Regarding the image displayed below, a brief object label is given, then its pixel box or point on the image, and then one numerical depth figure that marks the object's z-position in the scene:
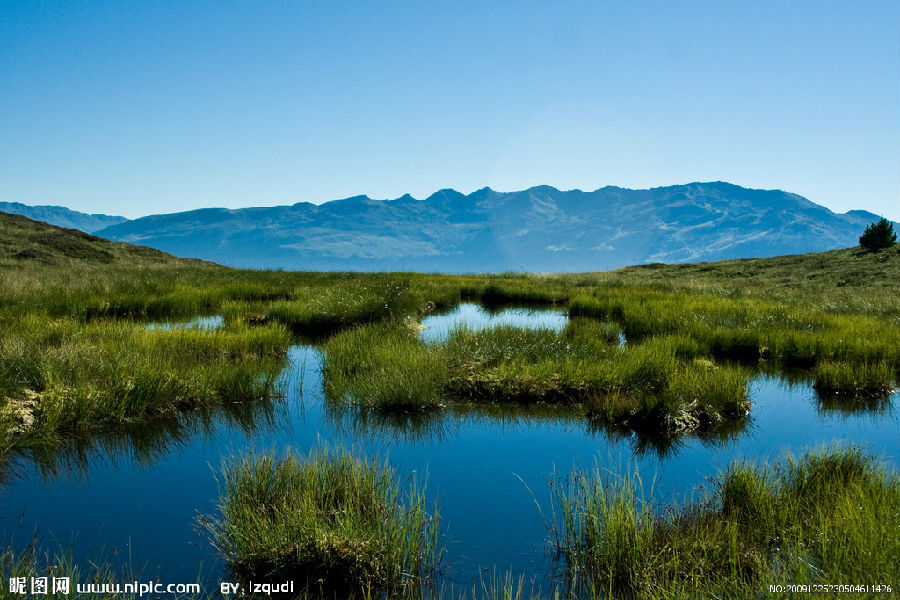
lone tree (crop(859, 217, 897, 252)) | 40.38
